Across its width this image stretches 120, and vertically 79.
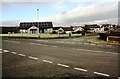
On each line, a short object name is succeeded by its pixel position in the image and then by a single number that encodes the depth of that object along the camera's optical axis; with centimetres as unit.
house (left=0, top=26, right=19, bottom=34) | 4268
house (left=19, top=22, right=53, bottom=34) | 3981
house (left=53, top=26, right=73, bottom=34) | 4860
